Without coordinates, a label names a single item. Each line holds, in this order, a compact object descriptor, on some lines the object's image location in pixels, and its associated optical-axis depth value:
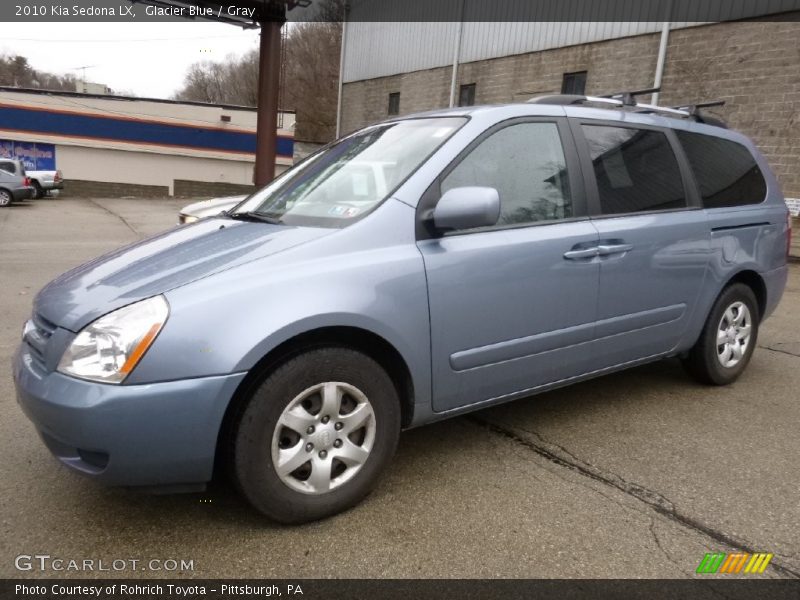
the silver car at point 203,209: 7.27
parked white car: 24.33
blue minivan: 2.17
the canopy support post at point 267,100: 15.89
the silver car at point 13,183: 20.59
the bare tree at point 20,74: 51.47
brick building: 11.02
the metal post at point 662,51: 12.53
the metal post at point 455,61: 18.30
